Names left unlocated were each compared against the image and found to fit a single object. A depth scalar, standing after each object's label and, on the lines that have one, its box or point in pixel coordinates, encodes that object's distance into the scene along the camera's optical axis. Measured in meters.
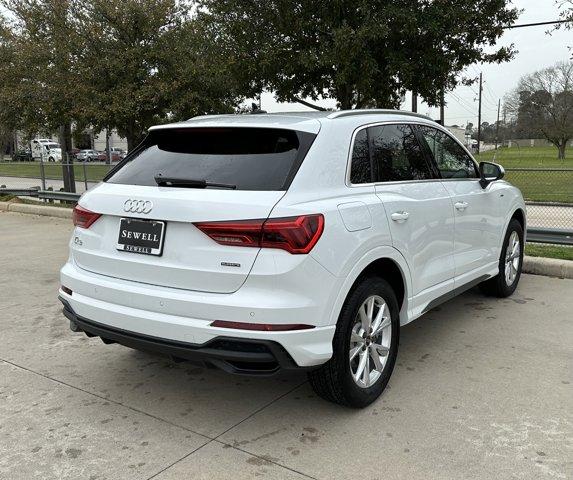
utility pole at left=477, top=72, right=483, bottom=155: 57.28
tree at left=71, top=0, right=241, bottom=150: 12.36
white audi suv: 2.85
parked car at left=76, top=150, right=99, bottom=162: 53.59
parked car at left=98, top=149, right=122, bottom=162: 48.33
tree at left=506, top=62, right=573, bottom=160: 51.66
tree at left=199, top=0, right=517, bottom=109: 8.48
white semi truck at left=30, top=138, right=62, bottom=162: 43.49
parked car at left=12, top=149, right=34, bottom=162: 57.55
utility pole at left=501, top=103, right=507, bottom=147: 73.75
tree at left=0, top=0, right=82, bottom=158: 12.78
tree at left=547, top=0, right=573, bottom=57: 9.05
